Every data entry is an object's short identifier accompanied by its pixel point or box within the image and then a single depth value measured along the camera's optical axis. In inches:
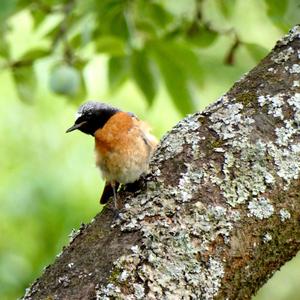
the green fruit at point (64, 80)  318.0
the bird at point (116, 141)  213.6
